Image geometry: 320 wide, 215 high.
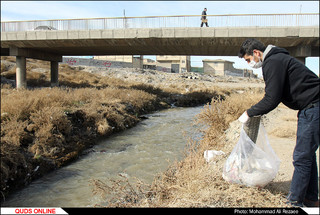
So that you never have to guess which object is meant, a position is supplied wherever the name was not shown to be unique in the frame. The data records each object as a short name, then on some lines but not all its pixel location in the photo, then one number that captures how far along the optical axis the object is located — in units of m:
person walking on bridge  17.56
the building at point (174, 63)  62.59
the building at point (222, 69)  66.44
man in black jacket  2.69
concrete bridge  16.22
